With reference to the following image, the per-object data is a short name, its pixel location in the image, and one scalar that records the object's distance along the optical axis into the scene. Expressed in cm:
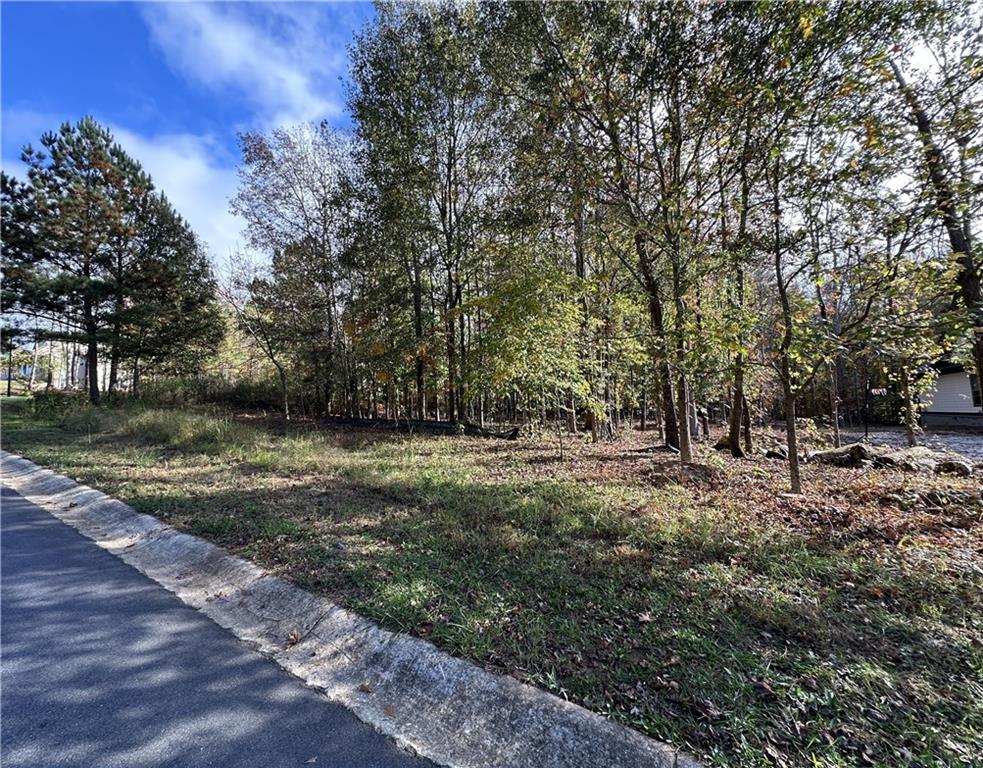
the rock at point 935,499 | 404
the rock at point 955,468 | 551
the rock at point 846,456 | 633
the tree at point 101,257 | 1481
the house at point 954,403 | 1617
